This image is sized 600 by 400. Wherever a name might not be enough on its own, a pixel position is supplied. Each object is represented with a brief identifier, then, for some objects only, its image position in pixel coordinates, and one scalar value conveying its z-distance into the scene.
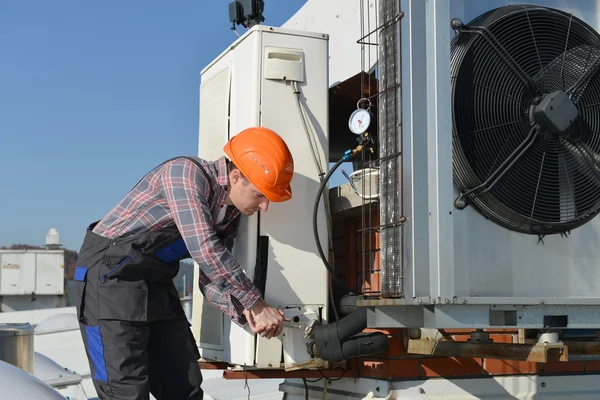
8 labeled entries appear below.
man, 3.36
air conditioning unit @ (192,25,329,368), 3.75
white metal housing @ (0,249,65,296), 22.17
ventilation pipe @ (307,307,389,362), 3.57
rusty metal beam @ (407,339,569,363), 3.14
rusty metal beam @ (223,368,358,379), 3.90
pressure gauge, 3.78
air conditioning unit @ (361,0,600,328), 3.22
